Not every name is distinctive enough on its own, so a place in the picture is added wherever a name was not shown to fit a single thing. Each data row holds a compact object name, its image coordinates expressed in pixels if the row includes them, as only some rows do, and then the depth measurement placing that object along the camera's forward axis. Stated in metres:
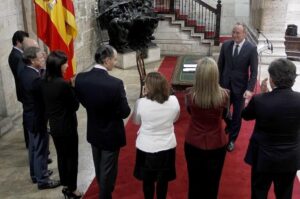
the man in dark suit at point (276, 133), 2.47
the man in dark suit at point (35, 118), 3.36
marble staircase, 10.50
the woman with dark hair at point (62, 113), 3.02
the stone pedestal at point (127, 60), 9.11
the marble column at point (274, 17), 9.27
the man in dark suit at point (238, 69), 4.18
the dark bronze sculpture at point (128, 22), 8.75
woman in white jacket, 2.76
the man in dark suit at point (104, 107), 2.77
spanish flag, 5.11
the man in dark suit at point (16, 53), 4.07
